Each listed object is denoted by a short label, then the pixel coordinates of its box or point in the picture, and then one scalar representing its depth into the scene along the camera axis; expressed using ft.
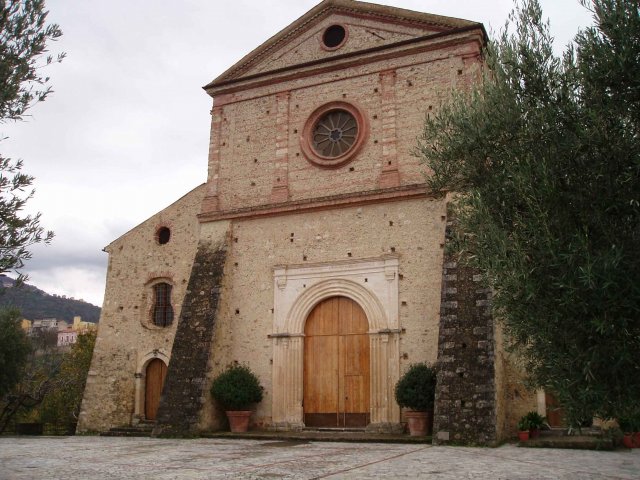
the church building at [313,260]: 48.49
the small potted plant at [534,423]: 42.98
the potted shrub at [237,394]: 50.19
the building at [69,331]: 283.38
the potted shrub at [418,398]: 44.21
